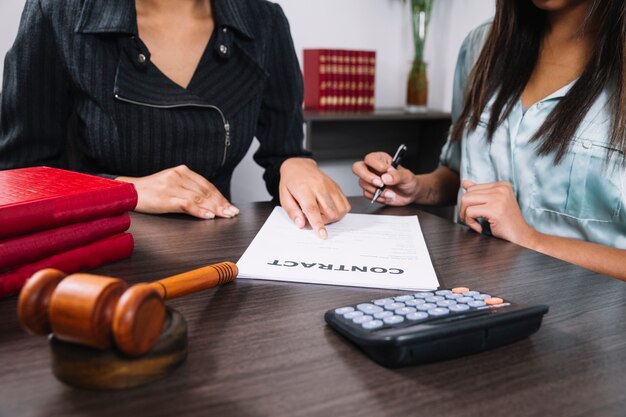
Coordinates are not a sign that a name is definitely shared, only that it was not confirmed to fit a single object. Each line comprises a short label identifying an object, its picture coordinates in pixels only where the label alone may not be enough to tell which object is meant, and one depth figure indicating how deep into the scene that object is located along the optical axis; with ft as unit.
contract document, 2.06
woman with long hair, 2.98
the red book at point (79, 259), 1.81
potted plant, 8.73
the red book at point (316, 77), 8.27
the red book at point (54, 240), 1.78
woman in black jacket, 3.26
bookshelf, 8.26
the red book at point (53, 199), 1.79
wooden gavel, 1.16
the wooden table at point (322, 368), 1.24
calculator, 1.40
